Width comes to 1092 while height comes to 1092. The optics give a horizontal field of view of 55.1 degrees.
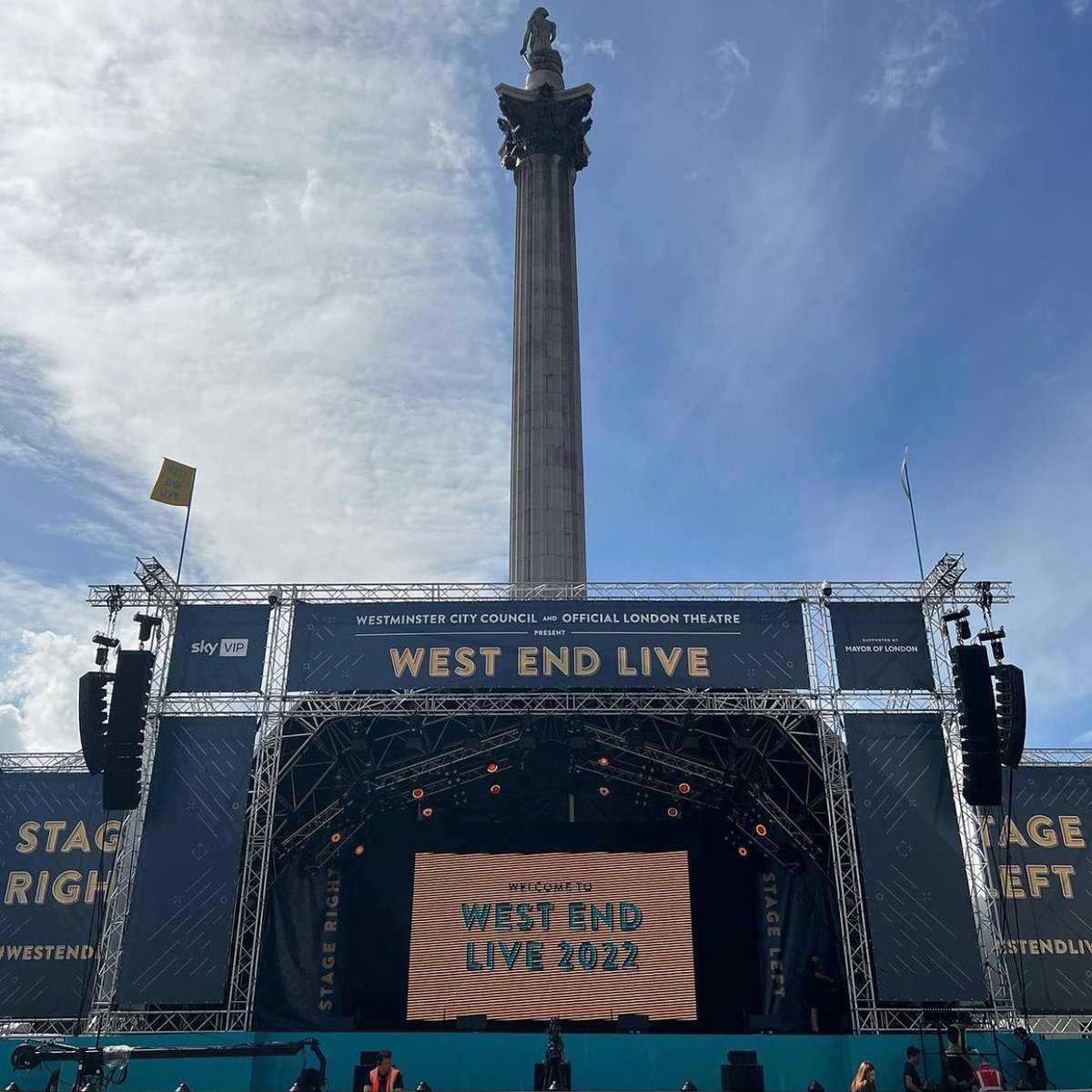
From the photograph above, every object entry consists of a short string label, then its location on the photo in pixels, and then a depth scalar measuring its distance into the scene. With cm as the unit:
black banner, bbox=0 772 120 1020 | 2252
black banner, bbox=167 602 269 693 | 2183
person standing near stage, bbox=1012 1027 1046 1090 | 1745
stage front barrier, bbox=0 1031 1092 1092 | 1838
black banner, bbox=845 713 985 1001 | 1947
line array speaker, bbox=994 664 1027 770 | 2005
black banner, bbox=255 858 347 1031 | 2397
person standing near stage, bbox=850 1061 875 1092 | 980
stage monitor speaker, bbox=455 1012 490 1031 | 2216
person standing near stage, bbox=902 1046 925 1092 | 1580
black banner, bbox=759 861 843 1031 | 2423
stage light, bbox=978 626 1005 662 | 2044
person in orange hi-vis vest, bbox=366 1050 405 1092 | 1295
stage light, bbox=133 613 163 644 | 2127
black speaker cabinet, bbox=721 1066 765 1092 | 1638
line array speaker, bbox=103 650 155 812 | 2008
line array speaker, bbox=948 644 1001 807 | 1950
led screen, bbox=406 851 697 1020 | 2406
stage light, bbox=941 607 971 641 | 2103
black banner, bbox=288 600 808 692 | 2169
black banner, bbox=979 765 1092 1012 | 2241
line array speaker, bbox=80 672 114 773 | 2027
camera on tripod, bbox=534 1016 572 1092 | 1686
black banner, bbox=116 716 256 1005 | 1961
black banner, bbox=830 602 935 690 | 2191
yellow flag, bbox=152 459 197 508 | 2302
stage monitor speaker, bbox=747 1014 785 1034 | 2214
